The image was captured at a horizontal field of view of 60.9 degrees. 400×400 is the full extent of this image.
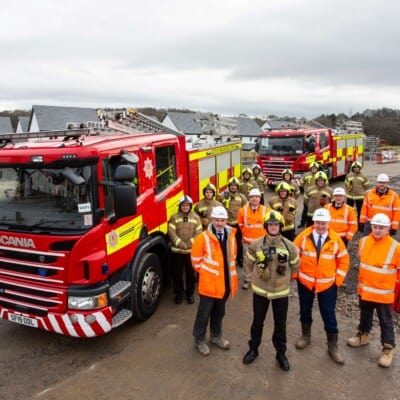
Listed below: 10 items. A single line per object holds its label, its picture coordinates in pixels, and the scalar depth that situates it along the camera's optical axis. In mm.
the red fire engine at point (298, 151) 13289
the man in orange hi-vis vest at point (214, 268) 3637
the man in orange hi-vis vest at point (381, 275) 3451
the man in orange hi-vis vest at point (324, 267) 3502
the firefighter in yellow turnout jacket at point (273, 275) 3334
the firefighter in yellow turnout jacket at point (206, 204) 5523
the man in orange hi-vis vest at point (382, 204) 5688
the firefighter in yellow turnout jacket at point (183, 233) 4621
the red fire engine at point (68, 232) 3363
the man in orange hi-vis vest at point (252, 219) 5242
